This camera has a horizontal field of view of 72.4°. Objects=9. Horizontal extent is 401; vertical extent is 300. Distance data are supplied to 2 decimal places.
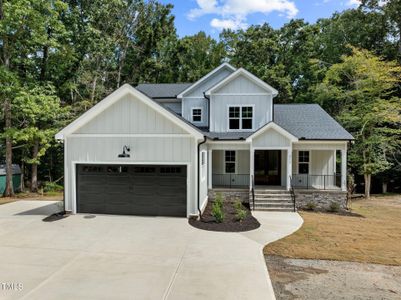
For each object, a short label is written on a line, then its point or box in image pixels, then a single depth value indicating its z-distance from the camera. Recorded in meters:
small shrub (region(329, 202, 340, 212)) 13.14
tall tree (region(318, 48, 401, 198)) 19.45
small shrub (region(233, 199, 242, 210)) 11.16
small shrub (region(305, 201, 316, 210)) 13.35
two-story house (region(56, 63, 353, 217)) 11.07
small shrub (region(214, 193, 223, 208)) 10.85
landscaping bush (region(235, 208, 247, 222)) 10.52
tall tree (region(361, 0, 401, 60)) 25.06
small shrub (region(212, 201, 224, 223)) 10.28
